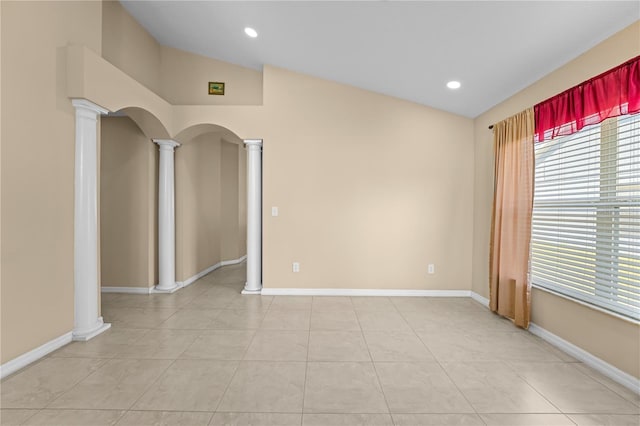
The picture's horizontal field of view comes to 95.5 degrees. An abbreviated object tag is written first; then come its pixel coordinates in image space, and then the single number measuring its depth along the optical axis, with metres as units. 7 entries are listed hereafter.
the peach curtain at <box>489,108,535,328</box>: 2.95
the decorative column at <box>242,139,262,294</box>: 4.20
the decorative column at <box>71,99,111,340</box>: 2.72
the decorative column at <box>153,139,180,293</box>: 4.27
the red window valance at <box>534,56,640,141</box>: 2.01
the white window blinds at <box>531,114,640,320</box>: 2.12
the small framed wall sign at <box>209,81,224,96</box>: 4.43
